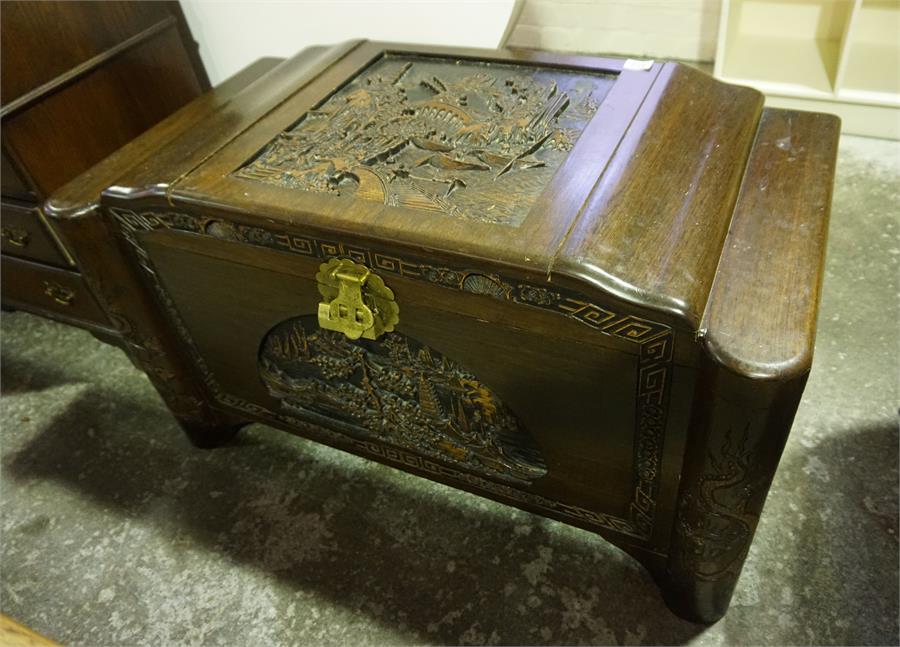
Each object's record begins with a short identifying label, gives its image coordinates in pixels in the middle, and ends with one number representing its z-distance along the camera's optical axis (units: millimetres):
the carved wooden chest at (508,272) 719
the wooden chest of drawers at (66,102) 1256
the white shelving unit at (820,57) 1596
